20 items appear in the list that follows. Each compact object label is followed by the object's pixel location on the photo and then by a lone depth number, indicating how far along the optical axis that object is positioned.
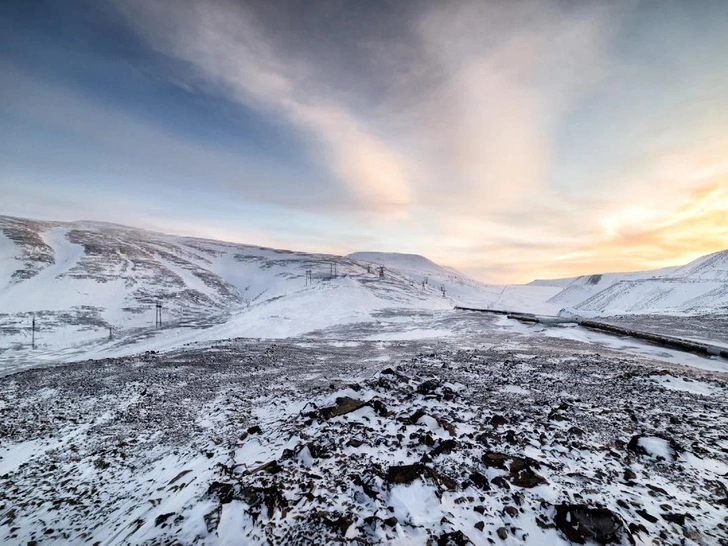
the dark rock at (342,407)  7.71
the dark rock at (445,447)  5.95
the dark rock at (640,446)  5.83
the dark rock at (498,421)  7.14
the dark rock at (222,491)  4.73
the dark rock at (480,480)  4.95
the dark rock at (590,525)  3.74
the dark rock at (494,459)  5.43
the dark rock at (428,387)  9.36
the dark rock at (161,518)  4.53
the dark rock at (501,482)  4.91
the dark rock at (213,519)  4.19
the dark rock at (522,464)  5.30
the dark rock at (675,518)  4.05
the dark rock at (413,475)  5.02
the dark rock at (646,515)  4.10
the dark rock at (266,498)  4.43
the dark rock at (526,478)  4.92
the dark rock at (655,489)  4.72
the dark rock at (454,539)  3.77
